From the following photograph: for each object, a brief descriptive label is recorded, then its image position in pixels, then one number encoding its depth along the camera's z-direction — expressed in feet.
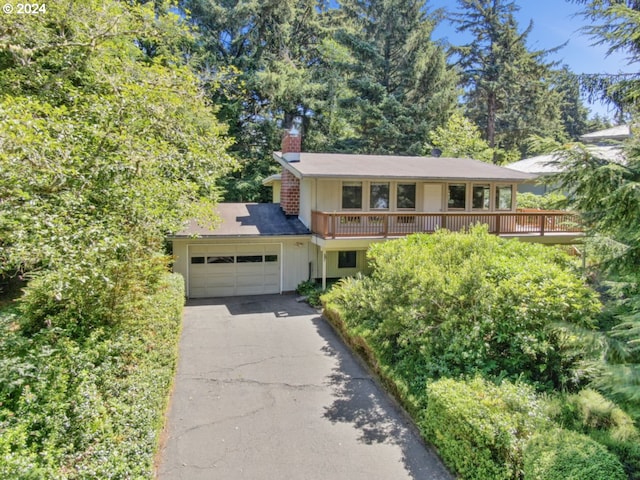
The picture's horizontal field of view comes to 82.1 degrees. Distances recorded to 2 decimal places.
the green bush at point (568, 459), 12.68
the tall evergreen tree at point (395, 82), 85.66
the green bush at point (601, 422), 14.34
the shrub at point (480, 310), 20.02
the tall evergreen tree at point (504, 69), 96.63
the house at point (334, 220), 45.55
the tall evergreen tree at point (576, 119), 155.94
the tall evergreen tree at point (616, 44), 15.72
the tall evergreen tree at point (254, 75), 83.82
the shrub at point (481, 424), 15.21
